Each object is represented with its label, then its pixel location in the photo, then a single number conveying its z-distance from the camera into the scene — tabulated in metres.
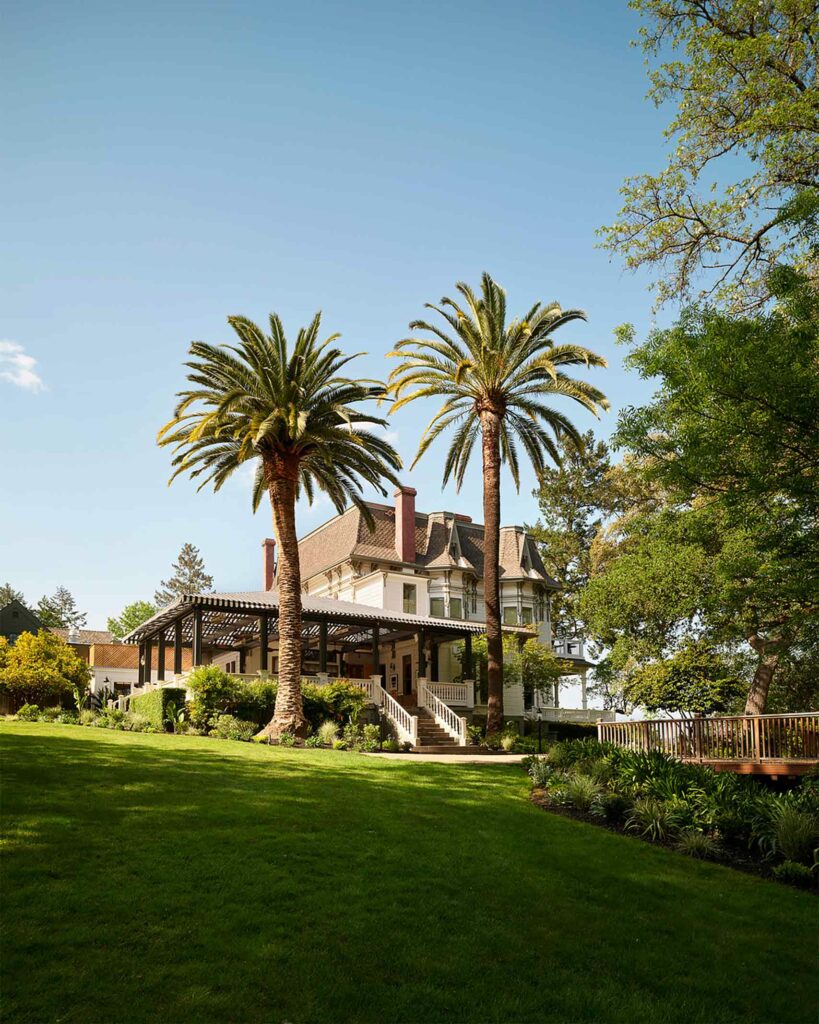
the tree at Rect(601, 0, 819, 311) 14.31
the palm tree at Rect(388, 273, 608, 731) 28.78
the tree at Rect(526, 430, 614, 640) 59.66
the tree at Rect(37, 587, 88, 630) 104.81
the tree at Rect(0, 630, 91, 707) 30.86
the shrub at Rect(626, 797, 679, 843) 12.81
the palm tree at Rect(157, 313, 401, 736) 24.59
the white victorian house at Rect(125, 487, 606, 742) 30.58
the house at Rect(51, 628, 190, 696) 49.37
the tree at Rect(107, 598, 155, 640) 87.44
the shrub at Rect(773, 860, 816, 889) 10.69
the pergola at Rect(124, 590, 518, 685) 28.80
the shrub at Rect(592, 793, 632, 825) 14.09
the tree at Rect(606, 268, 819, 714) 12.89
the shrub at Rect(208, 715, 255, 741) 23.84
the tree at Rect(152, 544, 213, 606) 94.12
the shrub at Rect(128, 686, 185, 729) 25.64
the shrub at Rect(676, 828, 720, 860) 11.84
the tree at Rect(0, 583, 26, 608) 109.39
